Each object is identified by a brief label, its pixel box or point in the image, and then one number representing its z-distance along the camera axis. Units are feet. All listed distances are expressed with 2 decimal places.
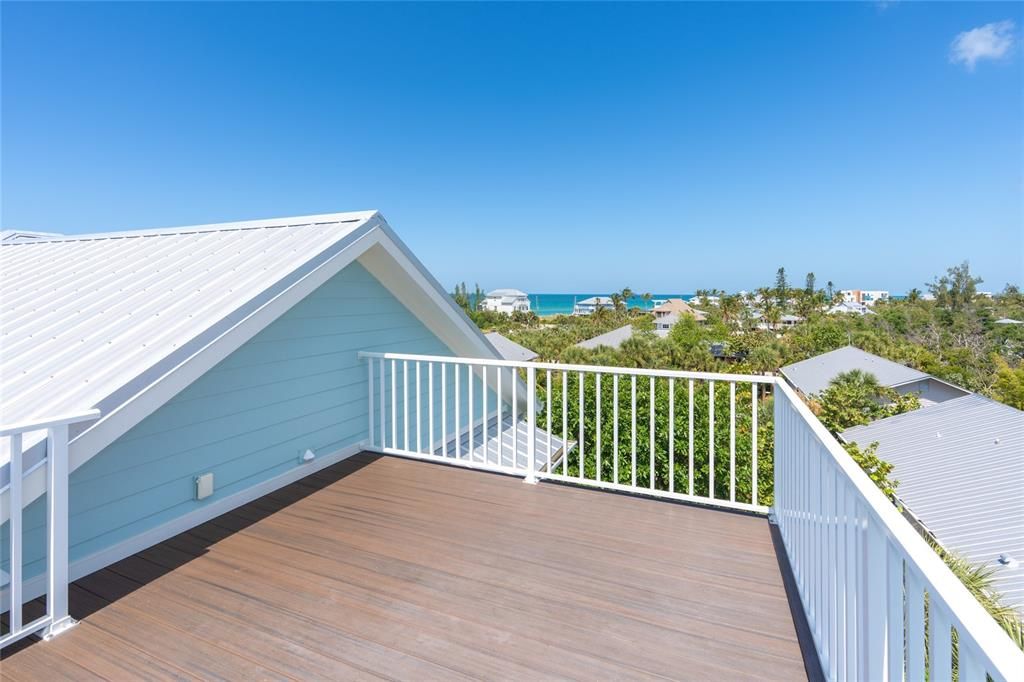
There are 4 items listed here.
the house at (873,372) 92.27
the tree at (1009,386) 94.68
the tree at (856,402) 75.36
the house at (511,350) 88.99
